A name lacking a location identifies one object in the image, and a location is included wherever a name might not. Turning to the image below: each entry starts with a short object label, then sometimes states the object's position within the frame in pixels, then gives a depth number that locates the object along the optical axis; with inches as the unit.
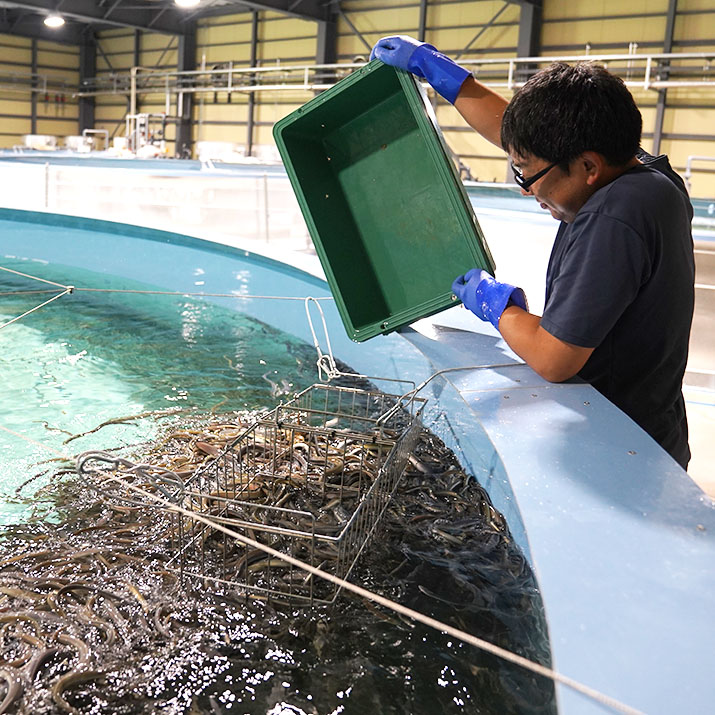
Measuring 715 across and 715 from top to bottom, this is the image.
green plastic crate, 86.7
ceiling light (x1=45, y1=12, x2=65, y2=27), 647.3
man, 54.3
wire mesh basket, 70.2
